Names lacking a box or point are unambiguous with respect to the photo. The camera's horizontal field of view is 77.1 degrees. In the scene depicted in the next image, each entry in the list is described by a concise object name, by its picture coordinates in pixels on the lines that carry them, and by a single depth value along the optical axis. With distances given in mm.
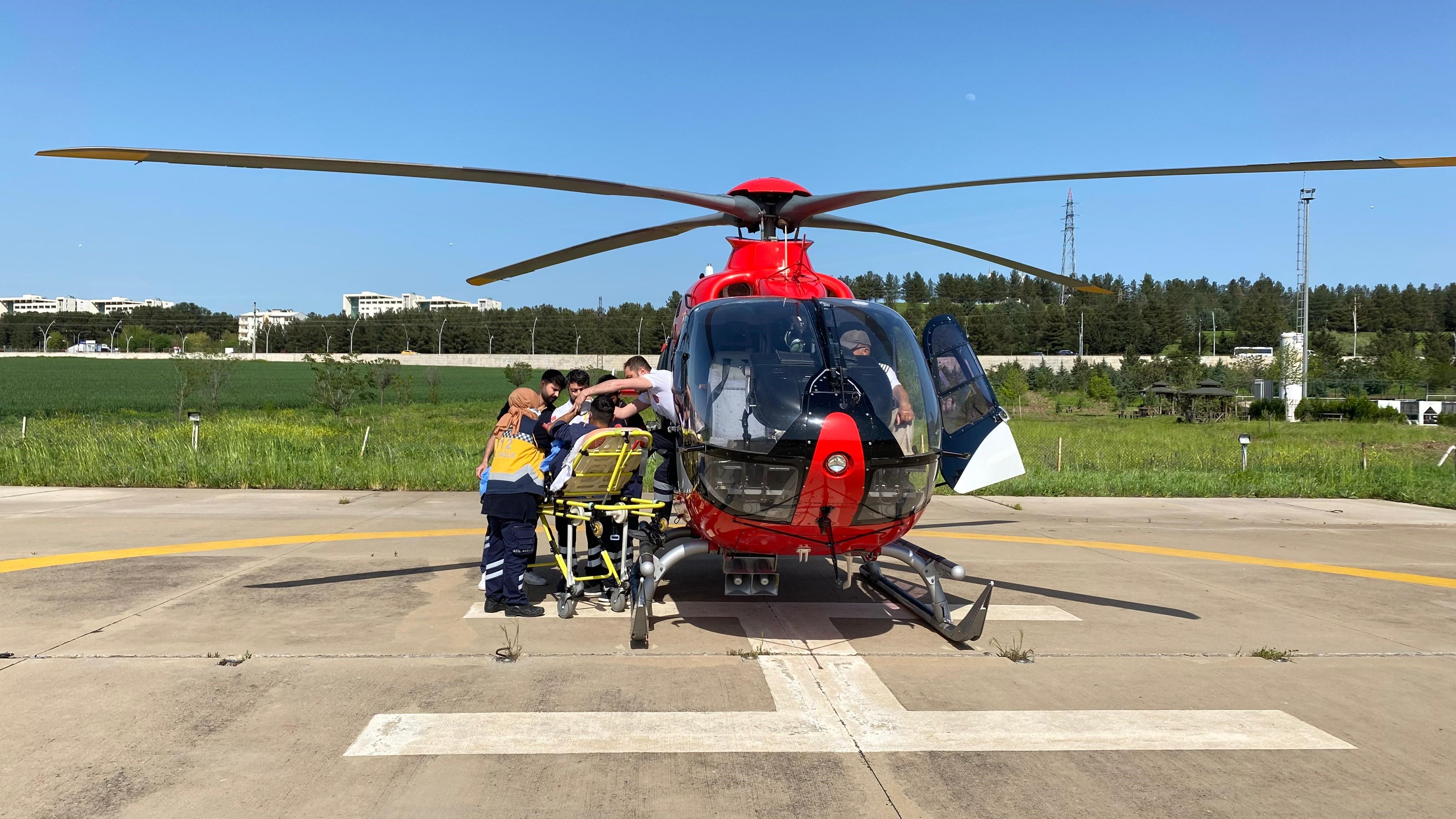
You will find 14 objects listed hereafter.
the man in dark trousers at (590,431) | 6895
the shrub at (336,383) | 29234
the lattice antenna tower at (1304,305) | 54903
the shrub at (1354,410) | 50500
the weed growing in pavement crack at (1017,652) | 5910
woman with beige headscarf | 6621
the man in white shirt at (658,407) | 6844
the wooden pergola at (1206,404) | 51062
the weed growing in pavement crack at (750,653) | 5836
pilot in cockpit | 5617
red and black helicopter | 5402
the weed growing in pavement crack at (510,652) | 5641
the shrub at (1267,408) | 53969
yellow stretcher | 6562
